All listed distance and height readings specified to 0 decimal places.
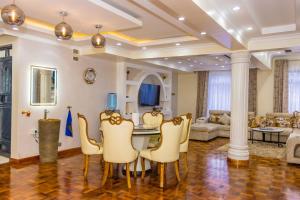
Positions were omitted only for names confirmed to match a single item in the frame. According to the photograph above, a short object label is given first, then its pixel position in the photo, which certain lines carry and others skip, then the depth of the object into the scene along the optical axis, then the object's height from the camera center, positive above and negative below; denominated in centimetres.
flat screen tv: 867 +17
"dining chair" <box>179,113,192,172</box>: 473 -65
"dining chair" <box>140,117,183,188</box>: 386 -68
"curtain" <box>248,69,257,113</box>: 938 +40
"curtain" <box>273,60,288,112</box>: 887 +53
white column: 546 -13
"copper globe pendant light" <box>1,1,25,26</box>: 266 +88
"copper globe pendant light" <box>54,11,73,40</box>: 325 +87
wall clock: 642 +60
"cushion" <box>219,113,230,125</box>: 916 -68
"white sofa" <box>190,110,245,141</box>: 810 -97
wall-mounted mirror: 527 +27
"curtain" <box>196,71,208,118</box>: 1044 +26
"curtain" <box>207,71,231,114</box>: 1003 +42
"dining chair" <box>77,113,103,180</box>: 424 -76
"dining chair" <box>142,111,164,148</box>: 583 -42
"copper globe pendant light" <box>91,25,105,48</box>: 374 +87
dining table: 423 -68
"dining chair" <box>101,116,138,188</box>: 368 -62
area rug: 622 -131
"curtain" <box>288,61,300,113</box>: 875 +52
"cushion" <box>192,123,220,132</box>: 809 -88
